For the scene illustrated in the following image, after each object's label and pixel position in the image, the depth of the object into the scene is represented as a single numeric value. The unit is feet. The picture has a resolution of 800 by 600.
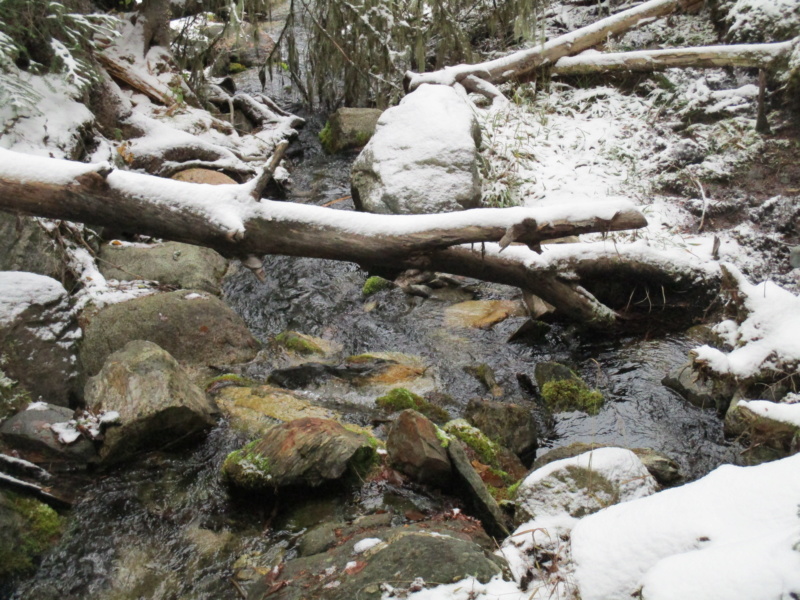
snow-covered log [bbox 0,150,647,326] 11.64
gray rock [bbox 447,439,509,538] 10.25
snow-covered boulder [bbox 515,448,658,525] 9.36
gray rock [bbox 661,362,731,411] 14.49
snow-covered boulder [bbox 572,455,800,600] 4.70
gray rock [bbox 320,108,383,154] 29.76
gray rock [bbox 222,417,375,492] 10.82
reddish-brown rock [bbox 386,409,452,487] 11.12
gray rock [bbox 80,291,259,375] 16.02
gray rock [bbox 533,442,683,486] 11.71
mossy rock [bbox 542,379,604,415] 15.30
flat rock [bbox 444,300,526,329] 19.22
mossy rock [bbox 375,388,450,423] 14.46
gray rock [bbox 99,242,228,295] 19.95
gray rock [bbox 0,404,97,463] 11.30
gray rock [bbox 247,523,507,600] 7.38
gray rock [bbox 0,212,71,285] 15.44
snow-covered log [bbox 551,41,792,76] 23.85
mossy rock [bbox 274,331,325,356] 17.81
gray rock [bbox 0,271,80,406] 12.35
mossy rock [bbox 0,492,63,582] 9.25
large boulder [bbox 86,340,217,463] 11.73
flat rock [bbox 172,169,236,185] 24.03
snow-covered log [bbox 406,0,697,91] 28.14
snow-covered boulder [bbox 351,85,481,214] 21.02
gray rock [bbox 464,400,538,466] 13.61
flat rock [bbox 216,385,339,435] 13.38
